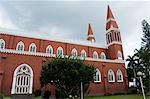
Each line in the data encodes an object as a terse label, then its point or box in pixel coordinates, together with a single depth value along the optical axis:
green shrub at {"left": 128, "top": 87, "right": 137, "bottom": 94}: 34.63
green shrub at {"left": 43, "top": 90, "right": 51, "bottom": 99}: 23.62
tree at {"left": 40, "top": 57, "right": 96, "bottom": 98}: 20.06
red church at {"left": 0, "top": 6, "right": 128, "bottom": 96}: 25.02
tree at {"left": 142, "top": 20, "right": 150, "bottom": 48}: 39.50
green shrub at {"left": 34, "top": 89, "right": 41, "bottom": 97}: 24.31
